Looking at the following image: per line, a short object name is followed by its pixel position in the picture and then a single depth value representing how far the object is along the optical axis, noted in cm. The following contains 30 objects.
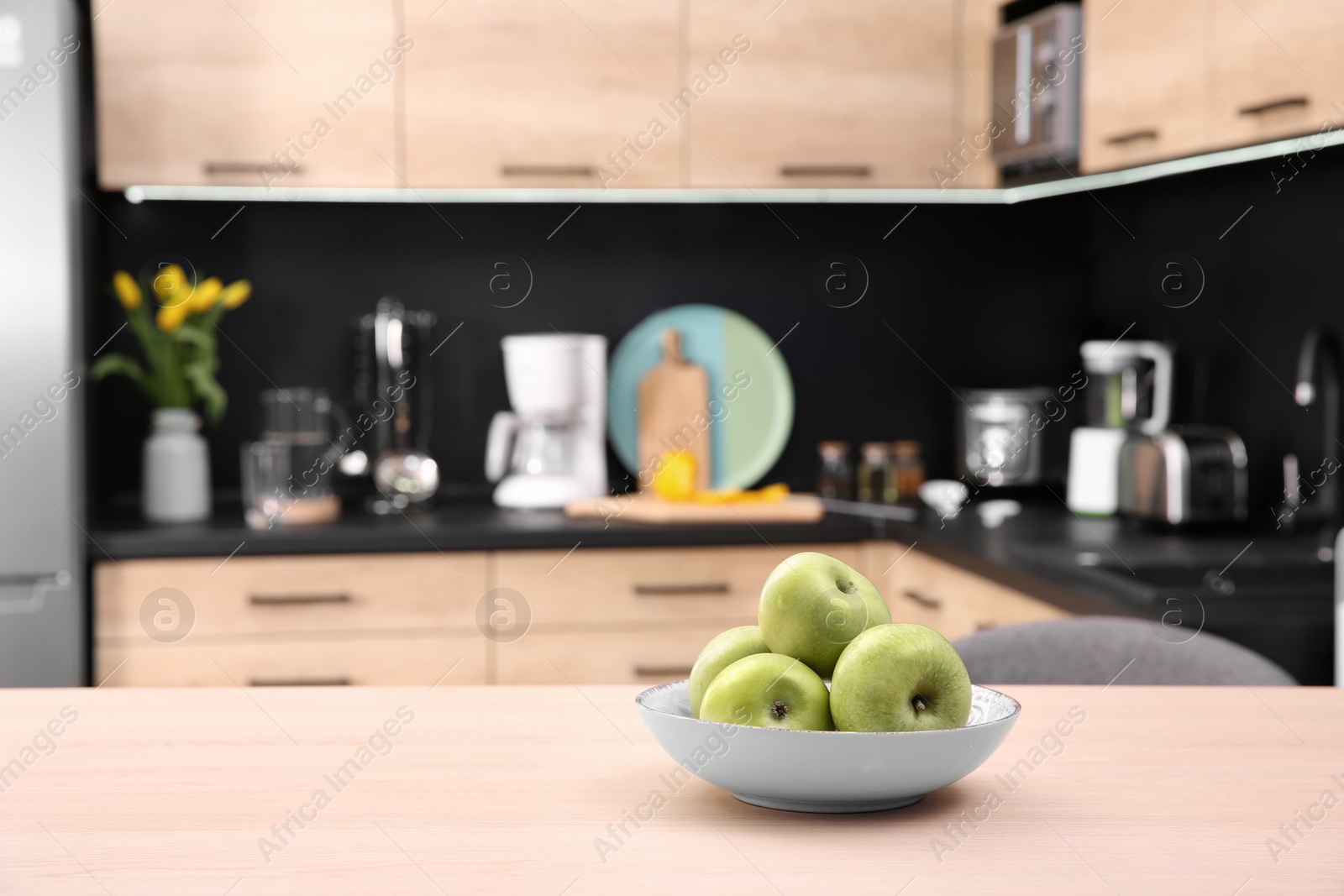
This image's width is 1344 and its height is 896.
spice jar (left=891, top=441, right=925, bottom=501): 311
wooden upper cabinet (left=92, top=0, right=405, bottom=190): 264
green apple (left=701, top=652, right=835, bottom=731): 77
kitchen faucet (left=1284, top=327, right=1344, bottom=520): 233
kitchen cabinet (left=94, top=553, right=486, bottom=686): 245
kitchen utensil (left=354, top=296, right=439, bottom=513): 297
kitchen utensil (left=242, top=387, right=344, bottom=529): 264
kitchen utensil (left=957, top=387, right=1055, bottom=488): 306
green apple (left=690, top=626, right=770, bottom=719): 82
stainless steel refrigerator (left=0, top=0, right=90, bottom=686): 240
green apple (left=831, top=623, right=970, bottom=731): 75
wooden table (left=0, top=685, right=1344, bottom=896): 70
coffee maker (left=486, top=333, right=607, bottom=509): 286
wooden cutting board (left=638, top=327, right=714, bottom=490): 307
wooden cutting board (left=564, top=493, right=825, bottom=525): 264
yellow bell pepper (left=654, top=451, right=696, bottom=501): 283
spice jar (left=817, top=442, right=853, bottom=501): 310
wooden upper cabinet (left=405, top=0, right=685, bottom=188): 273
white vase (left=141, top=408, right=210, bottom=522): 269
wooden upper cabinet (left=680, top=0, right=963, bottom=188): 280
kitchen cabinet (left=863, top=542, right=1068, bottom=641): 213
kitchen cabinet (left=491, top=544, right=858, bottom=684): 254
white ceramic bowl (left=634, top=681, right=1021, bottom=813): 75
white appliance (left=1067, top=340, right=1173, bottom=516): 269
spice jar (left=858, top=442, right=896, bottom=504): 308
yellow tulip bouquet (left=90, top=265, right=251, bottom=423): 269
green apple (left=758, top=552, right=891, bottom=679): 78
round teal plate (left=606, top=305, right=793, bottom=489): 311
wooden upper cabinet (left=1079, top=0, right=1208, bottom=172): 224
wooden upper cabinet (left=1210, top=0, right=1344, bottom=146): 194
